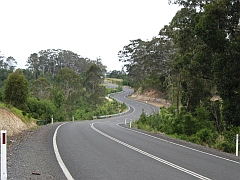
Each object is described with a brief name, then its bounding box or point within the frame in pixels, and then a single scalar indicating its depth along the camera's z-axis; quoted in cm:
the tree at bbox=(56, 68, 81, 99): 7550
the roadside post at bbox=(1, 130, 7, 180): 688
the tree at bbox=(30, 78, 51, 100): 7200
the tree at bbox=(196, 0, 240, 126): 2041
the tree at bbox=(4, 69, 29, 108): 3703
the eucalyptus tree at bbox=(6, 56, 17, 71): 11169
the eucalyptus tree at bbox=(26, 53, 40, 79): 11681
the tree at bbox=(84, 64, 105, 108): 7925
